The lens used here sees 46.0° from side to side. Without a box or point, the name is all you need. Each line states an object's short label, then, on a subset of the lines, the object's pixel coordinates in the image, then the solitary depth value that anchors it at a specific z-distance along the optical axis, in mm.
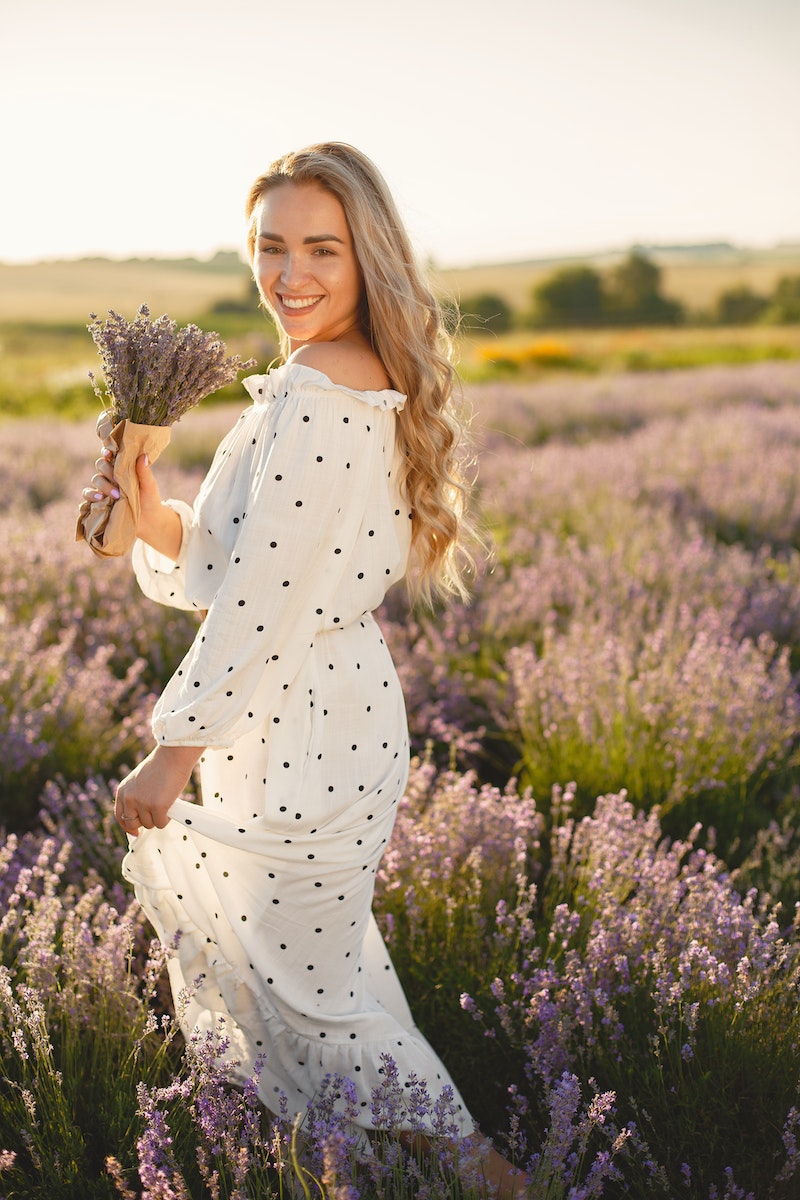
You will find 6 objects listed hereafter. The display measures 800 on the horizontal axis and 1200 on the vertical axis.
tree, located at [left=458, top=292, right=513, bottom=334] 36772
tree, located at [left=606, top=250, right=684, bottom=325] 39250
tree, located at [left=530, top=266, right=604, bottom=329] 40844
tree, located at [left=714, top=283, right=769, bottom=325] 38562
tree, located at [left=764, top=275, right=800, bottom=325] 35281
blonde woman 1606
